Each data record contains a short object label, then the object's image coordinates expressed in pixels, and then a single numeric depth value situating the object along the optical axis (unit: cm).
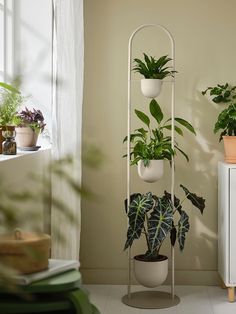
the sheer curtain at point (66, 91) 347
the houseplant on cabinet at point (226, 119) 395
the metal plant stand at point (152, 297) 384
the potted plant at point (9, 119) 314
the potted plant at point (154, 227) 372
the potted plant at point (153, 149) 382
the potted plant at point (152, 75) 384
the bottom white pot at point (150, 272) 382
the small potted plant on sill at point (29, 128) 345
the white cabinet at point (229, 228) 384
